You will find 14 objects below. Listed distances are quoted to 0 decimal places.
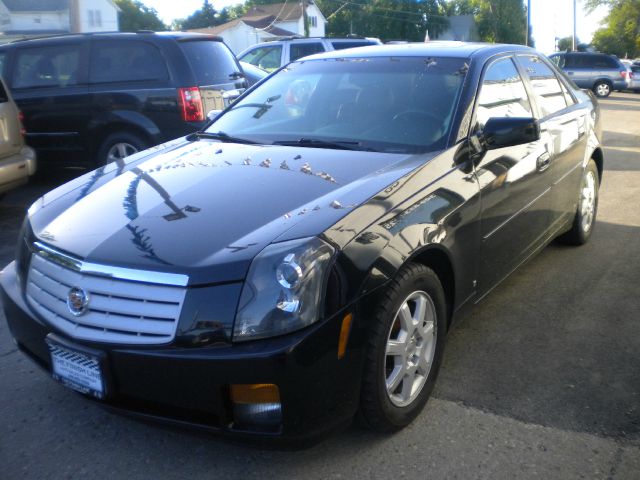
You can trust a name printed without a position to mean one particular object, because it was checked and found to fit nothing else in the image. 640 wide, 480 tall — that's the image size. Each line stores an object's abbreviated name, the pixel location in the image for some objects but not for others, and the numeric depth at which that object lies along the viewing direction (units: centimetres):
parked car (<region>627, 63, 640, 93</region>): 2975
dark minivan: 785
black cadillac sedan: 252
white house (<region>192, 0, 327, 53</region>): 6694
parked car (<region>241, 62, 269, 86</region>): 1159
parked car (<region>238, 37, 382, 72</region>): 1377
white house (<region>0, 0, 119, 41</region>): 5934
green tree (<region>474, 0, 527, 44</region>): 6700
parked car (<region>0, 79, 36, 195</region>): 675
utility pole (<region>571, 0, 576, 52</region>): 5025
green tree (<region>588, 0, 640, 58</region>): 6147
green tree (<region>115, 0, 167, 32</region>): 7288
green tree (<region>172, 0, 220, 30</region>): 8194
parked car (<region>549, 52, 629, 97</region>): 2827
